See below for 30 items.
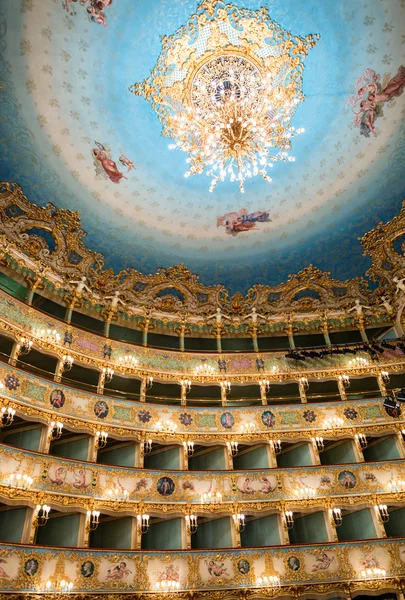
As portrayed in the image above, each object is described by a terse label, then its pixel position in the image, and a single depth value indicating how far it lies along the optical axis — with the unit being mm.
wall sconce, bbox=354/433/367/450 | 17806
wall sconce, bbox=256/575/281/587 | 14180
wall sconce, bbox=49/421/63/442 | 15445
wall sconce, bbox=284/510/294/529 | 15935
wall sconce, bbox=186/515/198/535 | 15492
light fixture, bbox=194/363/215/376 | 20094
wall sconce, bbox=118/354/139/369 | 19031
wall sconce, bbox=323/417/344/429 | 18109
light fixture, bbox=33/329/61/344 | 17234
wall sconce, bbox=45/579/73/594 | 12398
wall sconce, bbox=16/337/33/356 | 16438
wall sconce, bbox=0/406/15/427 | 14536
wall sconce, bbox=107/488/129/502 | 15159
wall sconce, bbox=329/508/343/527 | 15895
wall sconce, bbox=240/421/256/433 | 18016
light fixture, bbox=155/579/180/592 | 13680
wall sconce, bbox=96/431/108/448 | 16391
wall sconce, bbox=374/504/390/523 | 15930
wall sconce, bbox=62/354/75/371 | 17581
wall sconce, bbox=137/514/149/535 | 15084
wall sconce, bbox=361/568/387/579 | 14288
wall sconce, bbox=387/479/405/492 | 16188
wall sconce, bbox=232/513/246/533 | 15699
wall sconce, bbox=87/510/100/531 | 14466
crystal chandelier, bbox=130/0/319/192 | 17047
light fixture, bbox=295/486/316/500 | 16266
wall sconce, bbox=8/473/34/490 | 13488
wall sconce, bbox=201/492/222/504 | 15938
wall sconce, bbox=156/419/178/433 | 17500
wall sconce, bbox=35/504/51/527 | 13688
